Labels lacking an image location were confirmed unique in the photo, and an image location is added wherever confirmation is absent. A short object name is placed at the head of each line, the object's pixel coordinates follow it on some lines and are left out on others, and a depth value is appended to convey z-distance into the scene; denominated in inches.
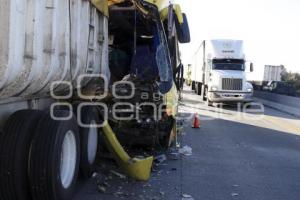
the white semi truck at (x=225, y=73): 961.5
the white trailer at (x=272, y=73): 2052.2
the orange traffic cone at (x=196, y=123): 567.8
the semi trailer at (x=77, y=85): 171.0
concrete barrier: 935.0
